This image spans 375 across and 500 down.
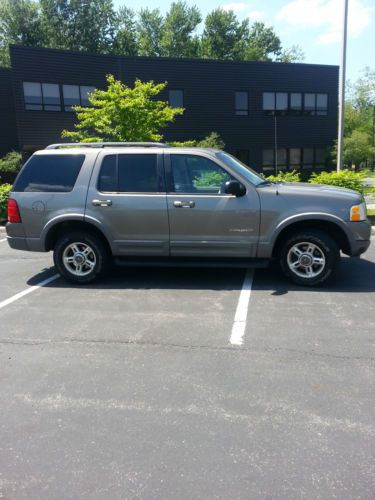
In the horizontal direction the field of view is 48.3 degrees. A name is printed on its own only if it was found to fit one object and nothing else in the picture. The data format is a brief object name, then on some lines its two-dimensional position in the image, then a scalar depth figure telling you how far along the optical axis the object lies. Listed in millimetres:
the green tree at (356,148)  31344
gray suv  5445
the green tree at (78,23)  52531
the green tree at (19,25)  50344
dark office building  22609
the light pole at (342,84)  12078
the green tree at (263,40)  62994
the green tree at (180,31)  57031
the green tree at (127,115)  12977
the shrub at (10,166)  22562
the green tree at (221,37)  58594
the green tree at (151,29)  58156
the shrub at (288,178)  11726
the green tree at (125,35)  57812
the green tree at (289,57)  70769
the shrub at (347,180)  10828
